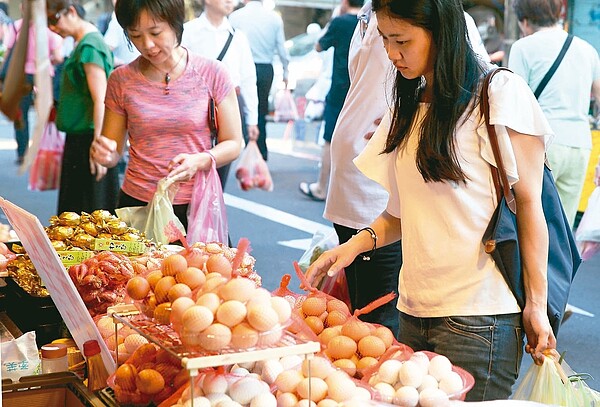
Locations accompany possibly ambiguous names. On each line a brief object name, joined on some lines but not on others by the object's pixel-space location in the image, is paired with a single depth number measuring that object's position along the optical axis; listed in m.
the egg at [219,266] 1.73
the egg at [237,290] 1.54
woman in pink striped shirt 3.25
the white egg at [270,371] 1.66
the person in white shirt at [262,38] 8.16
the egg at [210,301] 1.52
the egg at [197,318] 1.48
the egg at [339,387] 1.63
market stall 1.50
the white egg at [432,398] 1.66
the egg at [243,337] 1.48
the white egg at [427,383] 1.69
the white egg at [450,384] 1.70
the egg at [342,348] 1.82
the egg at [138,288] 1.76
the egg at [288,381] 1.63
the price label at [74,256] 2.74
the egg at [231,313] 1.49
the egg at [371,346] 1.80
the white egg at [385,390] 1.67
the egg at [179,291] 1.63
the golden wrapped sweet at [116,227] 2.93
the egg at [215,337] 1.47
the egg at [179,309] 1.53
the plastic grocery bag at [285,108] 12.36
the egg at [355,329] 1.85
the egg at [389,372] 1.71
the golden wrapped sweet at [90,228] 2.91
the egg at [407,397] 1.66
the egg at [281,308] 1.54
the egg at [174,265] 1.74
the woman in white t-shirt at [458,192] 1.96
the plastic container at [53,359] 2.03
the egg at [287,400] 1.60
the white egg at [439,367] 1.72
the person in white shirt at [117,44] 7.47
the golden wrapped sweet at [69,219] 2.96
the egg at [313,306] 1.98
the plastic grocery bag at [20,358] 2.12
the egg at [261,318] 1.49
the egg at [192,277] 1.67
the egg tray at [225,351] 1.45
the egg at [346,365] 1.77
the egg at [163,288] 1.70
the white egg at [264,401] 1.56
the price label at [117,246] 2.82
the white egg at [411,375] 1.69
